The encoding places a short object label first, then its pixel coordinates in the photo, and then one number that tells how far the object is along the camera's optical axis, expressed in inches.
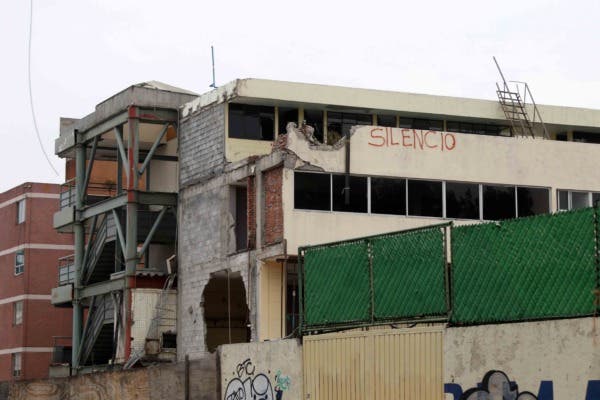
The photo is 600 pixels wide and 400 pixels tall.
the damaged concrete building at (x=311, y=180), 1438.2
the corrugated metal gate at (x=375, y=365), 775.7
